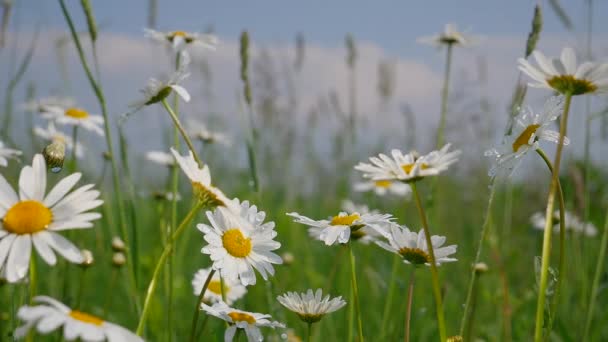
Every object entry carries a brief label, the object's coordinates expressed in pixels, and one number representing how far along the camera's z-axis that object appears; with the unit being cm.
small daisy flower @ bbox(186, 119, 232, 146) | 119
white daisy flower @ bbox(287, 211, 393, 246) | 63
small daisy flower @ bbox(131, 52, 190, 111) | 64
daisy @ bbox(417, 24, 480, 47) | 92
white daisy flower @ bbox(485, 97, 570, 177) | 61
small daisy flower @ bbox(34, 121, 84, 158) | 99
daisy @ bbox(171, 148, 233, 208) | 58
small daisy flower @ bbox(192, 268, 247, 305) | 75
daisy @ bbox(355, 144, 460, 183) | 60
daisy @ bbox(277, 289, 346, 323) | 65
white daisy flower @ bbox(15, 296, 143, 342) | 51
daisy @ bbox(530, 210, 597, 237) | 112
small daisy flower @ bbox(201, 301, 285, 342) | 62
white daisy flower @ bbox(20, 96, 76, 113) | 117
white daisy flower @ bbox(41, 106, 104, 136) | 91
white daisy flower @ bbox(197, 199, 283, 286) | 62
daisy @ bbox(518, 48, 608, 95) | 59
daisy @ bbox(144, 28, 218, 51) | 80
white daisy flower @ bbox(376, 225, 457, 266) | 64
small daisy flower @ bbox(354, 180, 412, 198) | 118
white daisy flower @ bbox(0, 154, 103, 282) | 55
